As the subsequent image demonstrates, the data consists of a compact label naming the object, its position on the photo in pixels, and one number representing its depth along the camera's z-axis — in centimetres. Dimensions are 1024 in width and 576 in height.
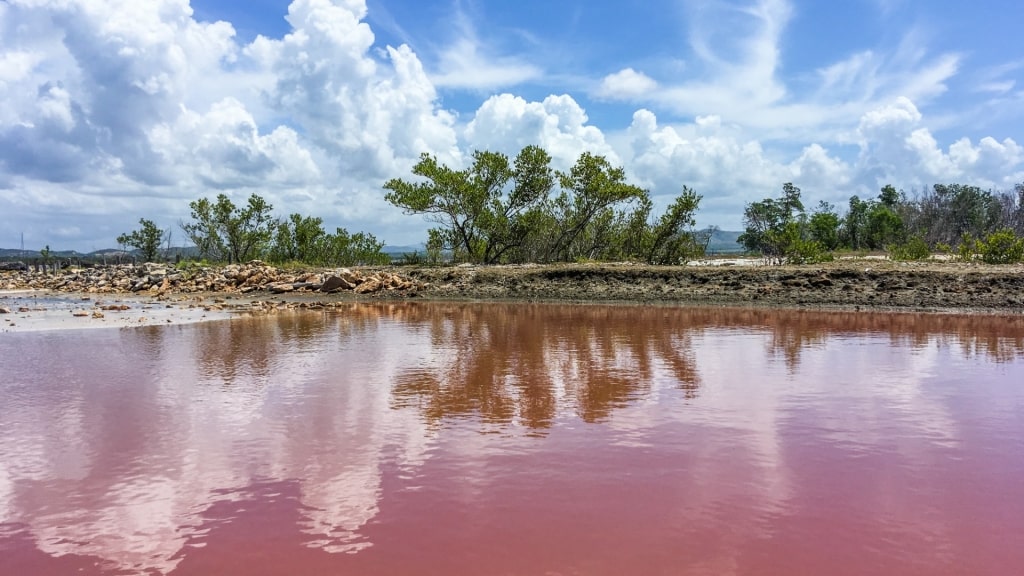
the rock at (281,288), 3203
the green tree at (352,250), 4875
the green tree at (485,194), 3775
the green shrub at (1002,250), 2888
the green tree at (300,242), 4788
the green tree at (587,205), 3678
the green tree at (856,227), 6169
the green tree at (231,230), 4609
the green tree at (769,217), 6952
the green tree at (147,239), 5344
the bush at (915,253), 3444
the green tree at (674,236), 3650
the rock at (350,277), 3219
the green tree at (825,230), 5966
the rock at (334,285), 3155
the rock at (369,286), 3131
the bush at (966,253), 3083
